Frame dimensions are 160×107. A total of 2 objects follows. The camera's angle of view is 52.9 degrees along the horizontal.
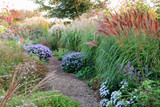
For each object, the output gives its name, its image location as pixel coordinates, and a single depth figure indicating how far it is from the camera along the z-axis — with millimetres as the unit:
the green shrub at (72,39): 8031
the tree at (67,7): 19203
